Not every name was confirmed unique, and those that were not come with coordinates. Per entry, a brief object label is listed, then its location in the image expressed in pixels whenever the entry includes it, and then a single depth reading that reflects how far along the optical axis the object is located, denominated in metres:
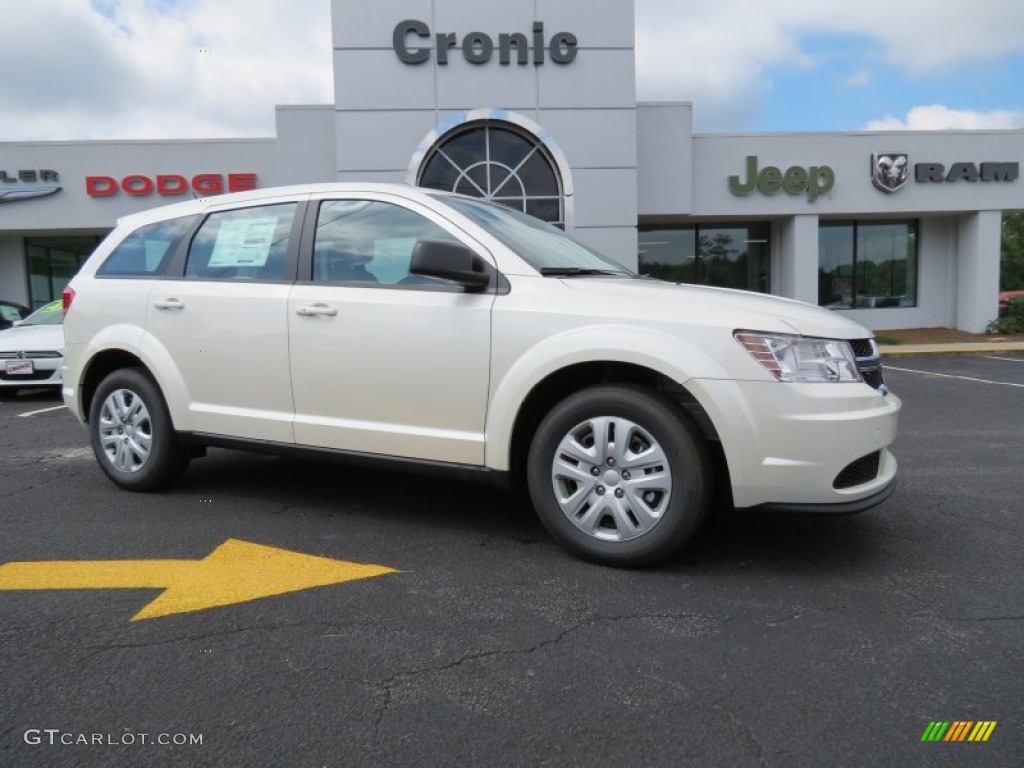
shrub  20.58
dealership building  16.77
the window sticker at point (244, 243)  4.27
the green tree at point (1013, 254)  60.03
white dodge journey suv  3.10
